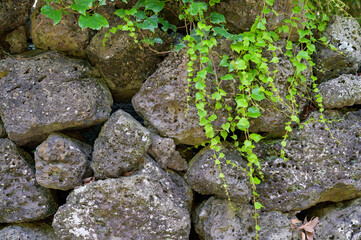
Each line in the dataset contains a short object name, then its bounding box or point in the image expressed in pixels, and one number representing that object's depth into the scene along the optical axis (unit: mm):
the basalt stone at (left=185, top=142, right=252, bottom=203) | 1896
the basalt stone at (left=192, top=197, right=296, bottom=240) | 1922
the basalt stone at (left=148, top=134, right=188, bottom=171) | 1948
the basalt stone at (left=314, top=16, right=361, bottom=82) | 2139
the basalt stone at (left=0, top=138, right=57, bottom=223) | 1901
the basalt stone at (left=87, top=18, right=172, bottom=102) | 1989
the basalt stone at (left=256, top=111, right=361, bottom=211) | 1952
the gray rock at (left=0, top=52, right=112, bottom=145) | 1896
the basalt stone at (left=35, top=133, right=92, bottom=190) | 1859
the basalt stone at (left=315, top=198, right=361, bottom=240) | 1918
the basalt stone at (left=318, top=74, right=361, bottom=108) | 1976
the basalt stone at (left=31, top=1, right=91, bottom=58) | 1957
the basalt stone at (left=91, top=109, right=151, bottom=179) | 1859
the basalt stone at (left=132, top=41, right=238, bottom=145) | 1934
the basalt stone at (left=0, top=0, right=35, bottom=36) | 1937
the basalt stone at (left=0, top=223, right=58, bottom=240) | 1918
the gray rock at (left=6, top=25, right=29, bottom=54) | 2064
